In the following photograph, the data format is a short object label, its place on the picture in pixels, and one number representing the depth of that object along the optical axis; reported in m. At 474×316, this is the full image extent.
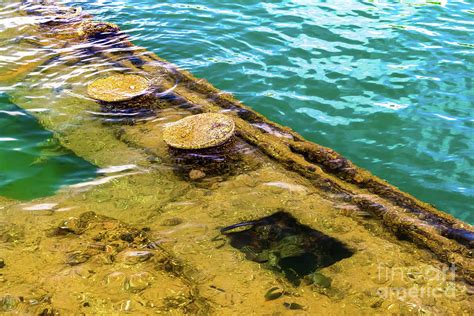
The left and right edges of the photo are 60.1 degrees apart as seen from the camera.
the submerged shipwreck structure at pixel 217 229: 3.79
